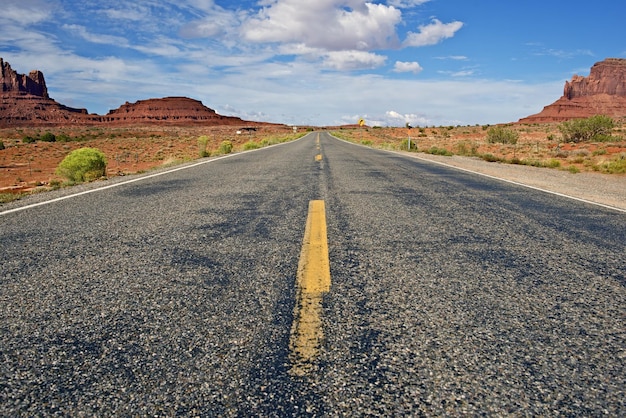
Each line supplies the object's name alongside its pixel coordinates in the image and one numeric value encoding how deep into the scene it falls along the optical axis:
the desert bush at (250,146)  25.73
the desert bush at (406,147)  25.15
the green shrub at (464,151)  21.36
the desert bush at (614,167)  13.23
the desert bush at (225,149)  21.11
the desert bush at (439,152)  20.95
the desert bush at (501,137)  32.94
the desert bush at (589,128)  28.36
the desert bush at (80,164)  14.02
